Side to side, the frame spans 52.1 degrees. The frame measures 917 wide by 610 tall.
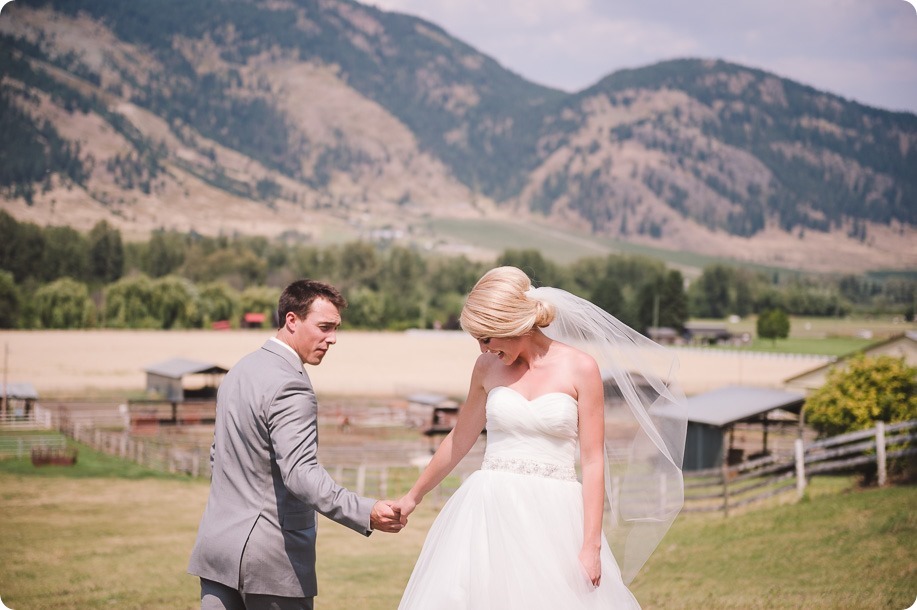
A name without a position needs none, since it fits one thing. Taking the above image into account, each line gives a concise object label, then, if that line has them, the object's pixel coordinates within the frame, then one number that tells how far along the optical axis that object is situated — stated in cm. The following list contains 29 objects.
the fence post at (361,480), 2166
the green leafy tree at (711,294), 7869
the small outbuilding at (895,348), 2590
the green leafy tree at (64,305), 5188
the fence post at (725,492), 1570
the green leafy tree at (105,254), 7956
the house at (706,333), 6688
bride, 427
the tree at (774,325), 6173
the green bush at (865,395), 2000
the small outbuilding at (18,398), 3662
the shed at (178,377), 4406
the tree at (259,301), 7406
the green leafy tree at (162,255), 9962
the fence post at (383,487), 2116
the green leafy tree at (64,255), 6762
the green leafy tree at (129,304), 6203
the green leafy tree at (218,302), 7031
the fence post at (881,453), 1491
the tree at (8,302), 4916
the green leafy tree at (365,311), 7769
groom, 402
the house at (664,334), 7081
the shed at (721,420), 2438
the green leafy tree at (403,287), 8238
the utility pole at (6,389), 3731
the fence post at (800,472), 1617
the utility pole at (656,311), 7381
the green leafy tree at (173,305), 6631
